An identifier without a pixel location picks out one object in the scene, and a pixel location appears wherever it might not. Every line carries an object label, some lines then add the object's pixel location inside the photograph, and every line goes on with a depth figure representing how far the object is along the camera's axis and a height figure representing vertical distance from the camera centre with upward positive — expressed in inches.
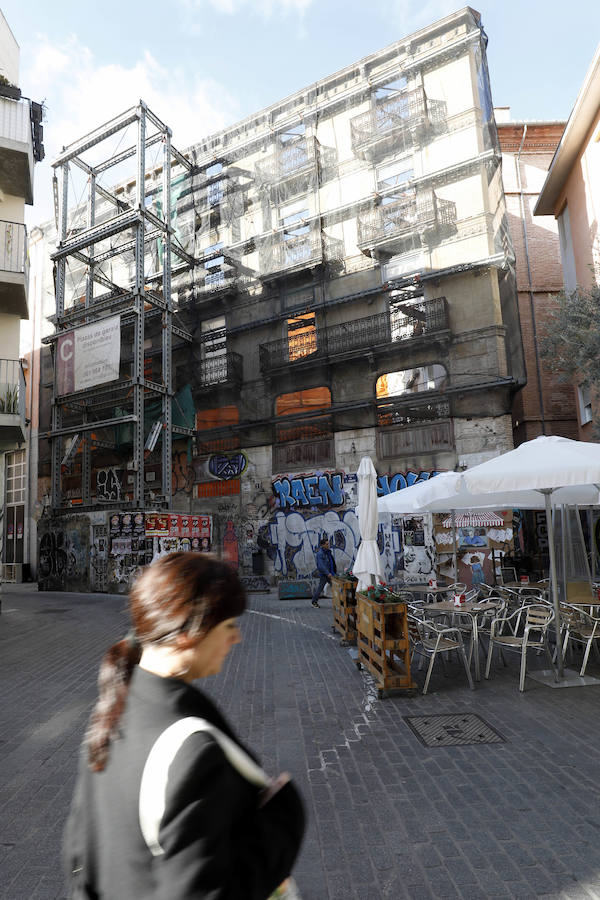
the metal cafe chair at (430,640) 270.7 -64.5
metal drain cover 202.2 -80.6
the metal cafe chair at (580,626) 283.6 -64.9
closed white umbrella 351.6 -10.7
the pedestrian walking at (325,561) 565.0 -46.0
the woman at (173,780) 44.3 -20.4
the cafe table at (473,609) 288.7 -53.0
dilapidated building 783.7 +279.8
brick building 884.6 +394.1
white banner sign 909.8 +271.9
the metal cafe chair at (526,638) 267.9 -64.0
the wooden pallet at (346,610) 380.5 -64.2
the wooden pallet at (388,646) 260.4 -60.6
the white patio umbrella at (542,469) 254.7 +15.3
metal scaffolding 911.0 +335.1
